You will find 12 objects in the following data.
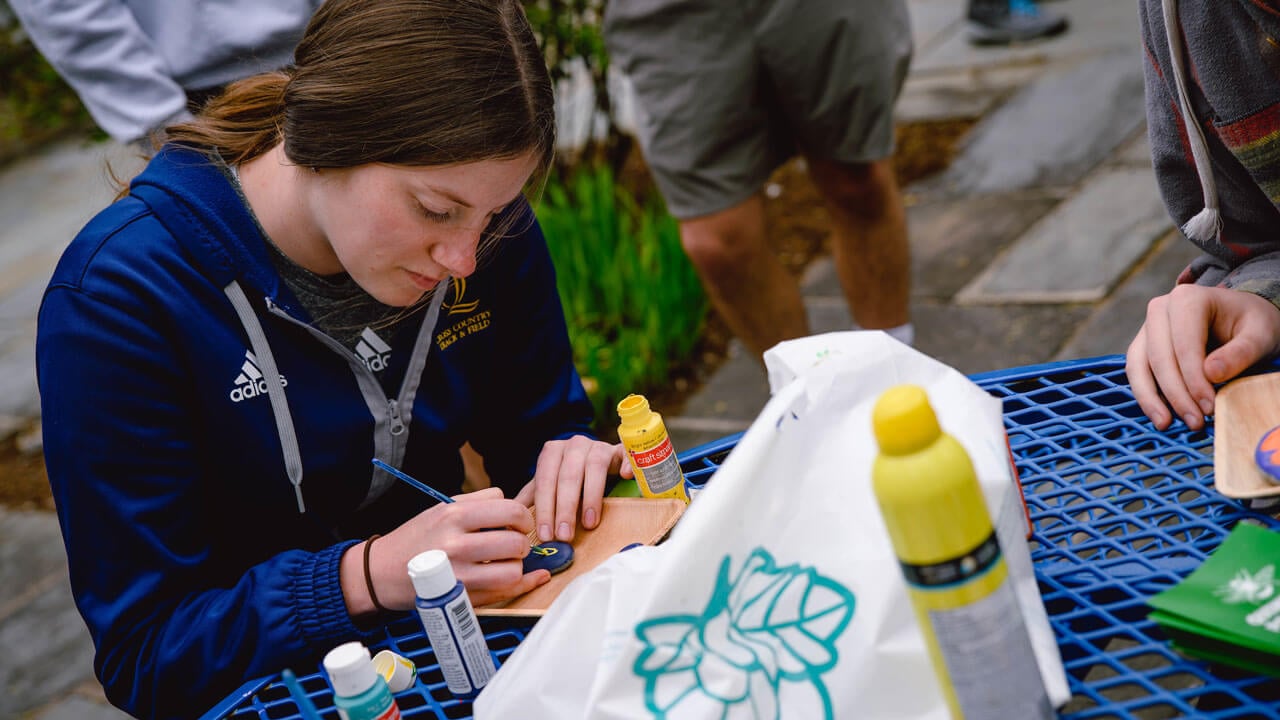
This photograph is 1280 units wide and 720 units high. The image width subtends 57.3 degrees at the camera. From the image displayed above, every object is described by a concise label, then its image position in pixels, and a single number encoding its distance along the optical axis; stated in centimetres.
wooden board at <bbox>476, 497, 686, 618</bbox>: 134
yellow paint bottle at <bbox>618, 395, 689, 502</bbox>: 144
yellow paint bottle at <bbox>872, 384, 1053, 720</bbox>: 82
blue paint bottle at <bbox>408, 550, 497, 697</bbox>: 119
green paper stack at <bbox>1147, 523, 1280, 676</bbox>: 98
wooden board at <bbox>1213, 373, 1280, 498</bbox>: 117
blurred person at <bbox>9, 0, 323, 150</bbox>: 243
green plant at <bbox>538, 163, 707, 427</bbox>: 363
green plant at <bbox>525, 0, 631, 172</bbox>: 408
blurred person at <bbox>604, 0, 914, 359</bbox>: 283
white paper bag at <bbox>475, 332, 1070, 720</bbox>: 99
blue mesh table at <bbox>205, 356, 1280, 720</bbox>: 103
